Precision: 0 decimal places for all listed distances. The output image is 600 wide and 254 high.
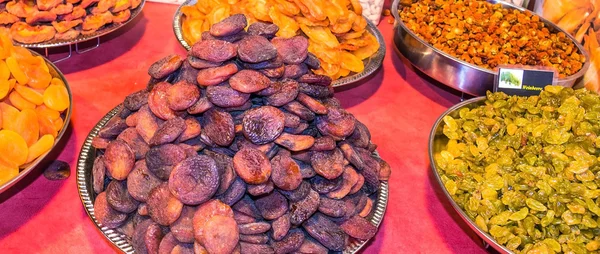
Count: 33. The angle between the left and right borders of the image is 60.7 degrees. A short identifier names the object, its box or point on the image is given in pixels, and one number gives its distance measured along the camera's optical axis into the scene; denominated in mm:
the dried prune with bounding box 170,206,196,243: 963
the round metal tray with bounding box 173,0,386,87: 1685
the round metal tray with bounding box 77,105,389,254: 1043
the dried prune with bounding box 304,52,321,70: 1217
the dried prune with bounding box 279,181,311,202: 1018
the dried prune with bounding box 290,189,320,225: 1011
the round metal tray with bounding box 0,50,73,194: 1130
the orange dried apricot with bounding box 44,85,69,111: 1340
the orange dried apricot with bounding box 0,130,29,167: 1153
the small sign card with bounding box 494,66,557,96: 1625
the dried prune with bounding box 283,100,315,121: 1065
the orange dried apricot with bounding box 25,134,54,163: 1215
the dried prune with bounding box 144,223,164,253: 980
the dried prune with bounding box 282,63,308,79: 1144
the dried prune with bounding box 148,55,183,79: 1127
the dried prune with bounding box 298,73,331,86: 1153
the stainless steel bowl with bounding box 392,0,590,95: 1698
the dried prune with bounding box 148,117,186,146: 1021
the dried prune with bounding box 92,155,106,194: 1116
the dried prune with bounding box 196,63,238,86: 1041
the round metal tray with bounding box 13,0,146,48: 1650
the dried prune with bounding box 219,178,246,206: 975
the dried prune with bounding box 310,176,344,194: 1068
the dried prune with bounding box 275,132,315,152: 1030
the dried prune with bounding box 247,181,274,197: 973
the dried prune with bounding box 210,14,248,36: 1123
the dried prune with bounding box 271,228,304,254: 998
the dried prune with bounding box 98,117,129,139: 1174
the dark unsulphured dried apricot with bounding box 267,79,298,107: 1057
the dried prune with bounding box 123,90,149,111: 1166
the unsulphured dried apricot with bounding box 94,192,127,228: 1050
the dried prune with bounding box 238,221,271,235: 976
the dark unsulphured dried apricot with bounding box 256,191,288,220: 993
